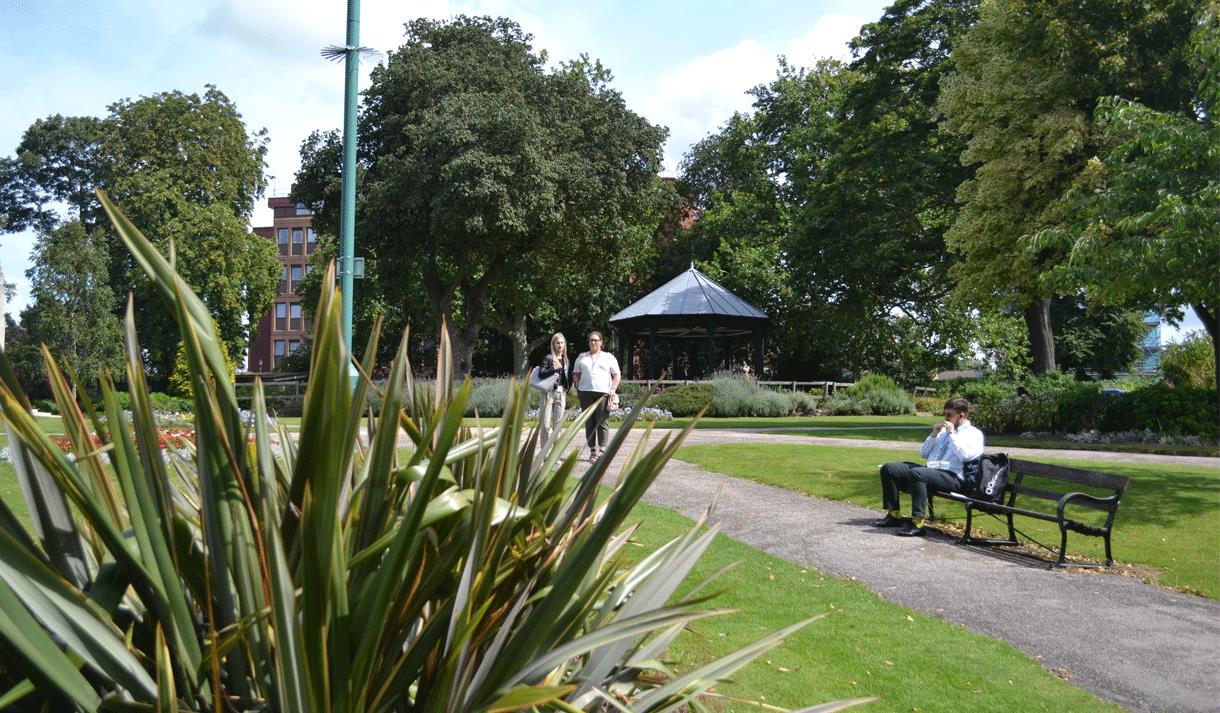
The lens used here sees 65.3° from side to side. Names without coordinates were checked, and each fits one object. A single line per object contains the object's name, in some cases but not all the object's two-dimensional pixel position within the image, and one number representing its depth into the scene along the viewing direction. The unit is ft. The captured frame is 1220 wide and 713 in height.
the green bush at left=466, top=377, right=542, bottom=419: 88.29
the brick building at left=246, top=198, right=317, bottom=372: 271.69
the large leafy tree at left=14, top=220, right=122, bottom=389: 135.03
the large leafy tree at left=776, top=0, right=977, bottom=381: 89.92
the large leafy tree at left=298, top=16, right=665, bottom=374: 98.89
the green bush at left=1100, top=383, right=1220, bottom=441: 65.46
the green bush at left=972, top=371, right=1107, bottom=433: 71.20
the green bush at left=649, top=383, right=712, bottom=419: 95.04
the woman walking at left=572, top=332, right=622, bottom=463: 38.86
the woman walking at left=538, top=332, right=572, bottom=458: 36.86
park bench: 24.85
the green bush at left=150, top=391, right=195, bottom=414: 93.69
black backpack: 28.12
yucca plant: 5.32
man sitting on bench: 27.78
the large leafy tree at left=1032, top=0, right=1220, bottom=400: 39.09
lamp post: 32.50
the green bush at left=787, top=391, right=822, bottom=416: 100.94
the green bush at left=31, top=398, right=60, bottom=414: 108.24
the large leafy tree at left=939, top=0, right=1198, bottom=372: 70.54
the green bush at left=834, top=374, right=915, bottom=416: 106.01
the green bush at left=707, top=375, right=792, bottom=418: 95.71
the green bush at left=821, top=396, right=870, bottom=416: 102.58
